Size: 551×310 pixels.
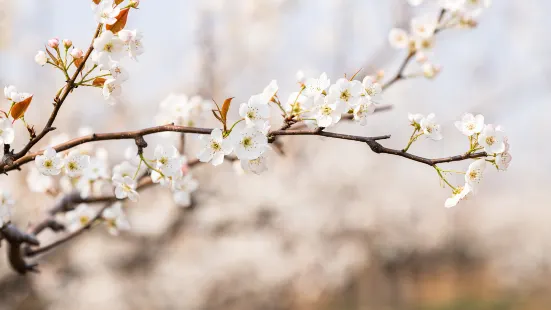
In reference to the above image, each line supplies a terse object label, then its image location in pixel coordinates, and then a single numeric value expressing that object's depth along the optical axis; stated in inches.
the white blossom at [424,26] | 102.9
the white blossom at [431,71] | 103.9
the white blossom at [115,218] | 98.6
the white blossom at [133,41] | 85.2
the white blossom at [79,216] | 101.2
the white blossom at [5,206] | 90.6
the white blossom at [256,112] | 85.6
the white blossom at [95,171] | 95.8
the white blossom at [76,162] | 89.3
